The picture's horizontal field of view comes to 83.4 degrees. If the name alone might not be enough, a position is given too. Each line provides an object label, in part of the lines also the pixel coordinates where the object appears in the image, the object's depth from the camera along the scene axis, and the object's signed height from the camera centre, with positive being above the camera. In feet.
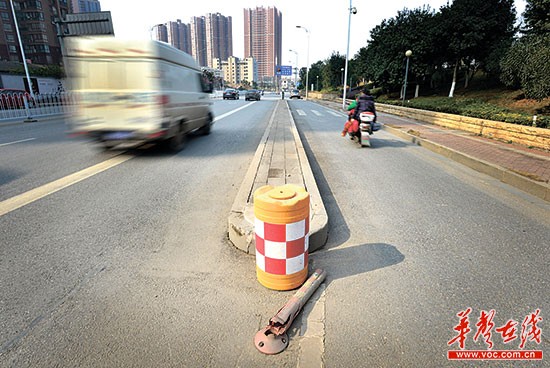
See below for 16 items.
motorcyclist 30.45 -1.35
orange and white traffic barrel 8.23 -3.89
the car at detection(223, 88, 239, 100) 148.25 -2.09
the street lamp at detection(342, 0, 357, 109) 81.05 +19.93
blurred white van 22.33 +0.10
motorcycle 30.17 -3.48
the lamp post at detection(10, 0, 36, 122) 52.68 -4.61
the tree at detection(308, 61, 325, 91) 287.18 +13.05
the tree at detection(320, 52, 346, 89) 212.23 +13.11
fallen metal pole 7.00 -5.41
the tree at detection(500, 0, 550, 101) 44.98 +5.30
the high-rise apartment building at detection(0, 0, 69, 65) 202.49 +38.00
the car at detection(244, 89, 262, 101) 144.34 -2.86
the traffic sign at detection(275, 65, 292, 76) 253.44 +15.62
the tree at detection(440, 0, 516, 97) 90.74 +18.09
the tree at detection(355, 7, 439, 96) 105.29 +14.80
